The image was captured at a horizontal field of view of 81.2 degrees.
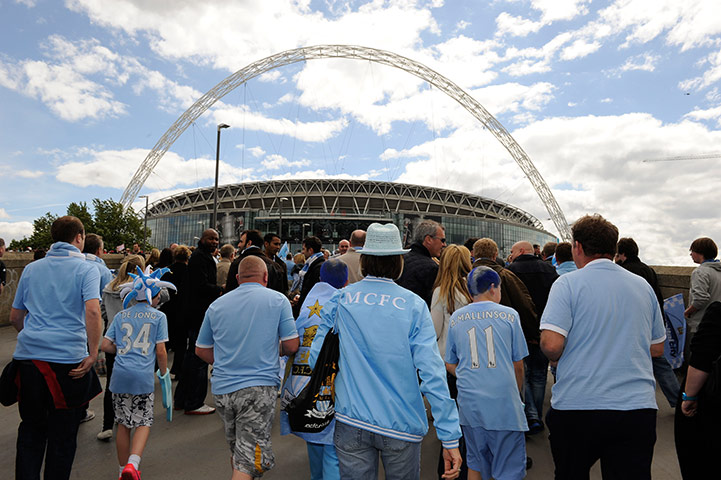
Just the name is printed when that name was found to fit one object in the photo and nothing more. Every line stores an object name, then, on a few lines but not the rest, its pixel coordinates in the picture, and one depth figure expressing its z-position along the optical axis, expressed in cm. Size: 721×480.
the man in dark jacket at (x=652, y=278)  540
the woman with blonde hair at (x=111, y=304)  487
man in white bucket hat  222
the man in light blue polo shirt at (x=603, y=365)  239
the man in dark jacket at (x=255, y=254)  521
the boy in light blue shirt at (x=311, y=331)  343
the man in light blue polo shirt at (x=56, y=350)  324
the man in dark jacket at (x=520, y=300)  460
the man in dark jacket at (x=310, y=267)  503
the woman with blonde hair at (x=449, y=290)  399
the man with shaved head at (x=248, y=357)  312
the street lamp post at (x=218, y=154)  2041
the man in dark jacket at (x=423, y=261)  460
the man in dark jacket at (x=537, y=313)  519
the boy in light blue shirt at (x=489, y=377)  304
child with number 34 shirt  379
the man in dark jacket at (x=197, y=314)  577
